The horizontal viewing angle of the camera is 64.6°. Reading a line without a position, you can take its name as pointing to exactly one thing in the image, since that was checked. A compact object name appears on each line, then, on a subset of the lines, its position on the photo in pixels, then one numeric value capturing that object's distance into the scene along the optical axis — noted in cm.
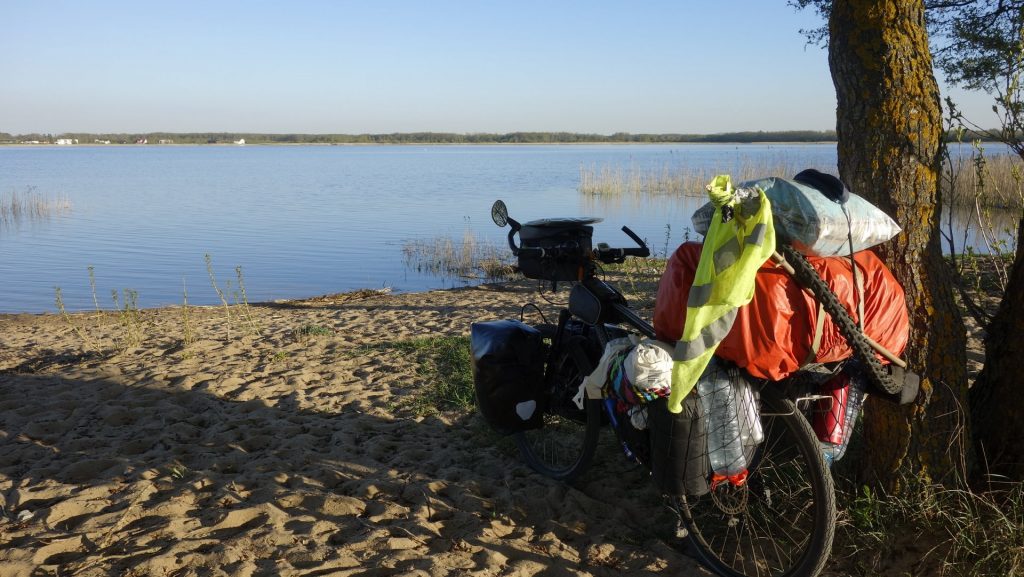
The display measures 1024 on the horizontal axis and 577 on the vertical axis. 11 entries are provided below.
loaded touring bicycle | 281
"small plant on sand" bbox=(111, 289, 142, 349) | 819
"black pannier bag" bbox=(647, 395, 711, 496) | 307
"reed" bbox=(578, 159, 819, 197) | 2866
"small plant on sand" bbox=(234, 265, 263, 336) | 879
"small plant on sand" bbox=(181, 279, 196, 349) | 782
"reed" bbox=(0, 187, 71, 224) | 2509
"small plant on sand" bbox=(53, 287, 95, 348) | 828
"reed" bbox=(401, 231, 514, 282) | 1580
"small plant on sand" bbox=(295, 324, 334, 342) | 808
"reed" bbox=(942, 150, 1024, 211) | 387
